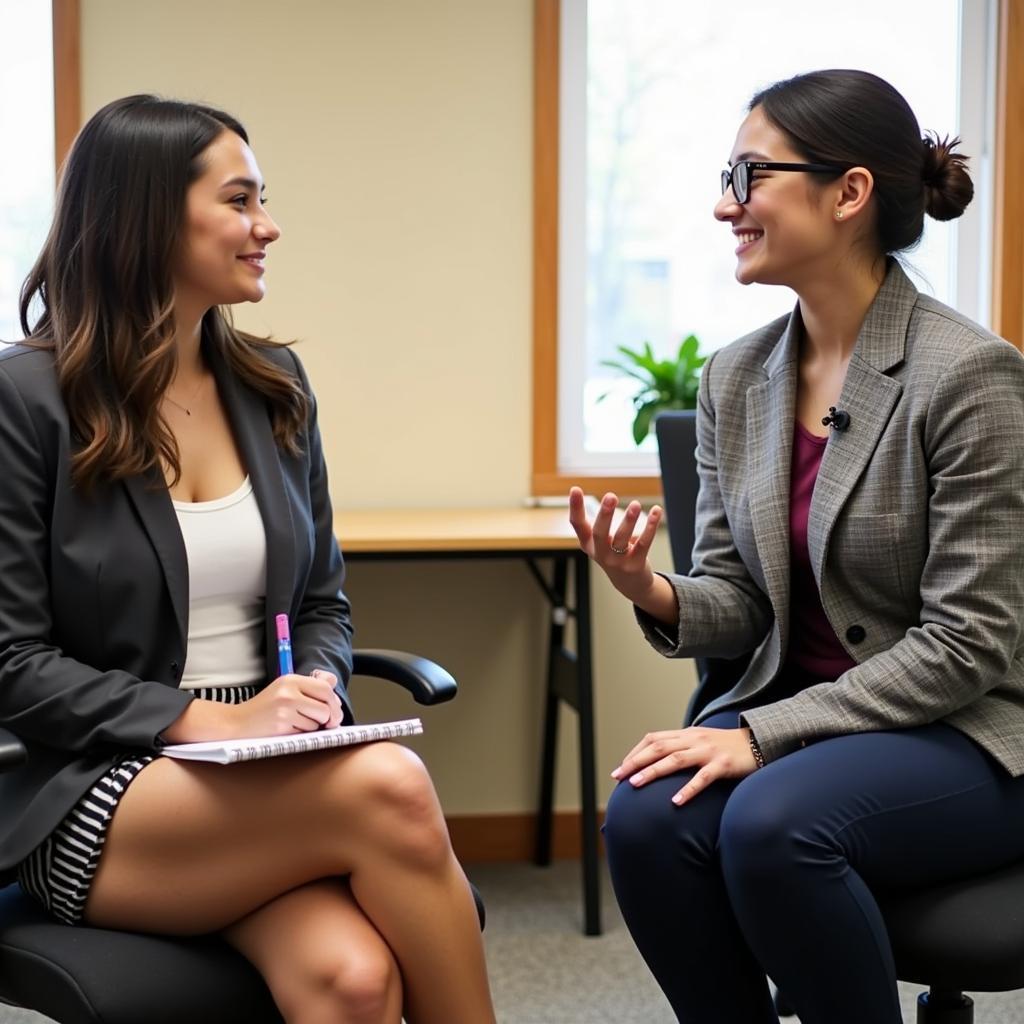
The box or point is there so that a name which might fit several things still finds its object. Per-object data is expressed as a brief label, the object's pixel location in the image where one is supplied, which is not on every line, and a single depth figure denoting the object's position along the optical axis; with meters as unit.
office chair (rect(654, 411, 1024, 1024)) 1.37
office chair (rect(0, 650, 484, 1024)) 1.29
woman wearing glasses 1.44
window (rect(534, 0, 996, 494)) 3.11
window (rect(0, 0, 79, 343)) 2.90
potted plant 3.01
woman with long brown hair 1.41
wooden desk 2.58
